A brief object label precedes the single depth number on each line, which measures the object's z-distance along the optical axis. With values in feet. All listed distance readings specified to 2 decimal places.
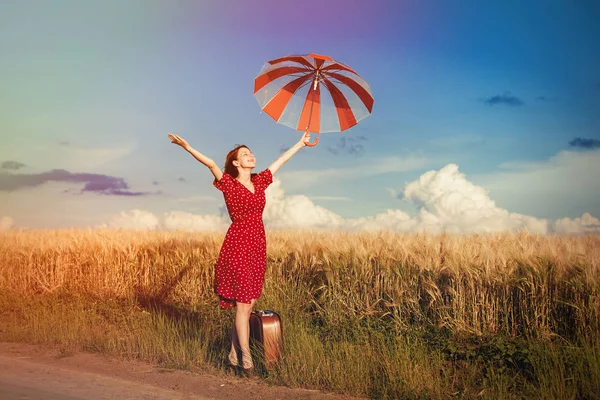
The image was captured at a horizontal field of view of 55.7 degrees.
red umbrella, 23.56
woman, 20.77
